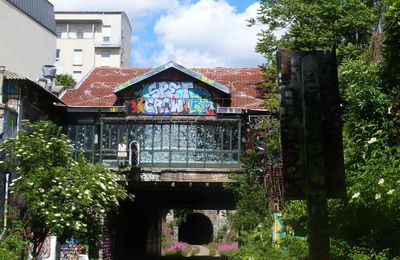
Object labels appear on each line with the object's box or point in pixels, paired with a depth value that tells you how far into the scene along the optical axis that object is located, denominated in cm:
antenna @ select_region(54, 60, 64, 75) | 2989
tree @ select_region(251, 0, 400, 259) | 787
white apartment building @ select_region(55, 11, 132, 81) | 5878
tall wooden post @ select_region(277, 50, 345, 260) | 416
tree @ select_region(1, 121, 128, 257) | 1556
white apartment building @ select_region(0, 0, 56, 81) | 2908
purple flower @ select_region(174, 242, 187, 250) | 4234
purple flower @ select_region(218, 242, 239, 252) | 3921
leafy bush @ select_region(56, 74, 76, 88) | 4225
